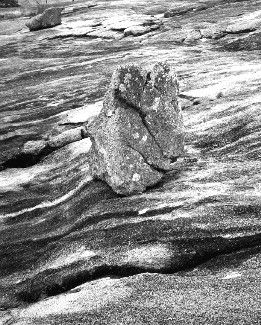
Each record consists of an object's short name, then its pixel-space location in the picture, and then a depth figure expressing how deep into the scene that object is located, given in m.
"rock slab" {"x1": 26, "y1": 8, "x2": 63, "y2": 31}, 40.31
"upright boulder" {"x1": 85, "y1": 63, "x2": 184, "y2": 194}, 11.99
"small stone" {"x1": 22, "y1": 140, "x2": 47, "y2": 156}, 18.64
